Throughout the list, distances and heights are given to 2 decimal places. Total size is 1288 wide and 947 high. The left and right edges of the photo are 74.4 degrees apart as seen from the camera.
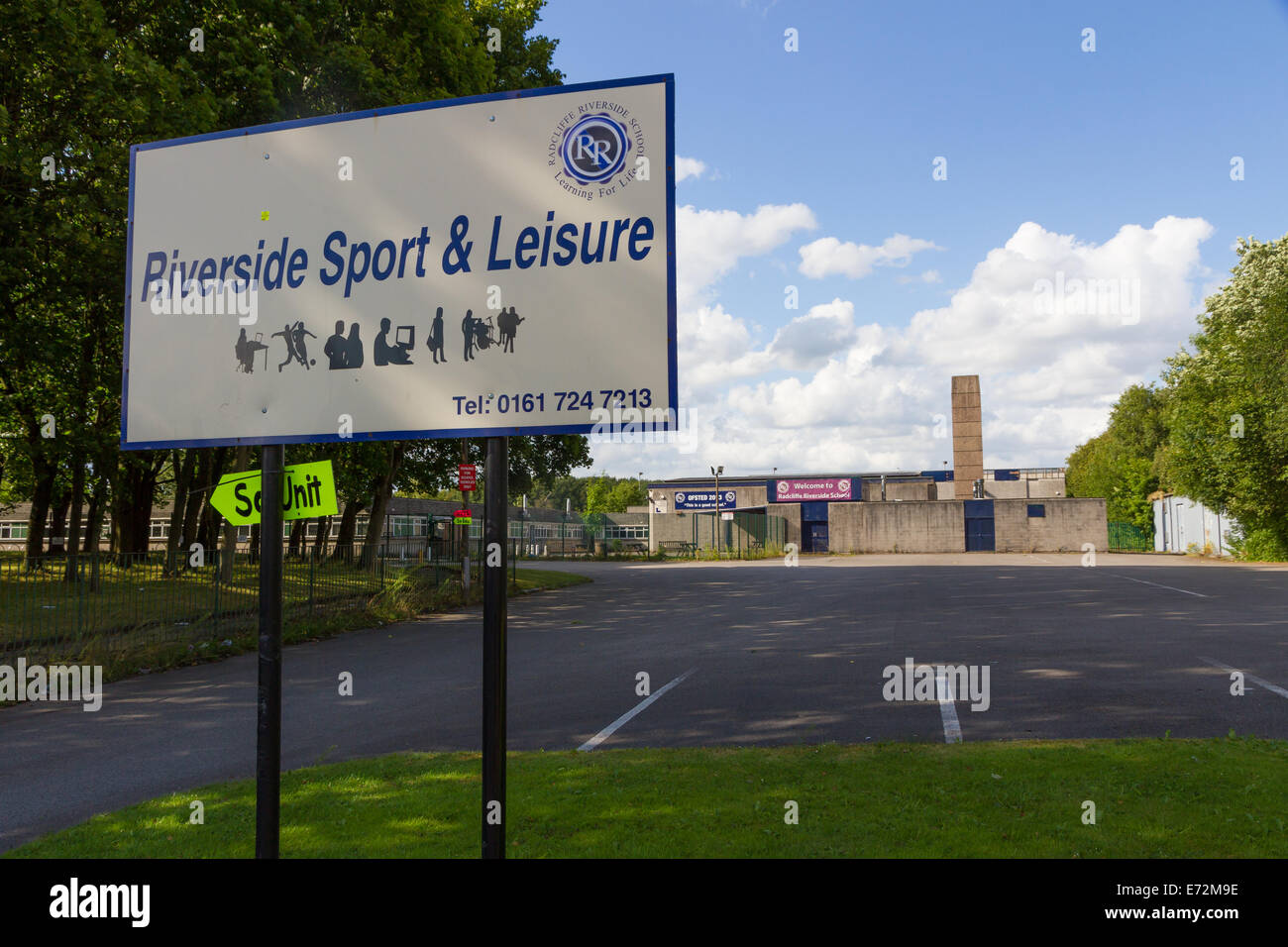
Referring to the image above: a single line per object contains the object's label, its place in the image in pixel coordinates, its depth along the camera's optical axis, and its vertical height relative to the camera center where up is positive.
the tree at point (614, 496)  112.96 +2.03
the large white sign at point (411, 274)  3.07 +0.93
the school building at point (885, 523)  60.38 -1.03
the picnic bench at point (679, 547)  56.96 -2.60
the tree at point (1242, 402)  36.53 +4.55
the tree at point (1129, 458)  71.38 +4.81
